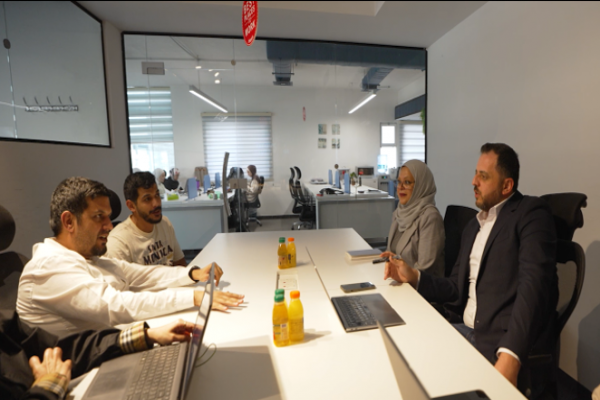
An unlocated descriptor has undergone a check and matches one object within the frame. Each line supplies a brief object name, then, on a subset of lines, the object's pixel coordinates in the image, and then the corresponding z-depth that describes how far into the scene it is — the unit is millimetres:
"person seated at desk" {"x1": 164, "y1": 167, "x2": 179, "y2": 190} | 4059
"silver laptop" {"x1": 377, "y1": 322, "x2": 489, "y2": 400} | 407
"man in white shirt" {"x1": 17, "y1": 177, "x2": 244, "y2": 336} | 1059
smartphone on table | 1488
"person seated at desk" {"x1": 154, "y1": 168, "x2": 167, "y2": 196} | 3967
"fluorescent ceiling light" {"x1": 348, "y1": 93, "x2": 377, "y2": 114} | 4241
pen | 1902
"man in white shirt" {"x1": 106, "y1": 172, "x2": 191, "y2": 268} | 1802
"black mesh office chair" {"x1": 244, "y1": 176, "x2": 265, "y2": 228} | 4284
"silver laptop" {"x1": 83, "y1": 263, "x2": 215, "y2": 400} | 784
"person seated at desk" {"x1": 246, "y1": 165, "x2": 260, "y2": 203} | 4176
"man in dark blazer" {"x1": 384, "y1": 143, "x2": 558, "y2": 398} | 1172
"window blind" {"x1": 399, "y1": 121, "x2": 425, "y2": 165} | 4213
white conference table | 858
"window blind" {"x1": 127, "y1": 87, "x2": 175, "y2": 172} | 3785
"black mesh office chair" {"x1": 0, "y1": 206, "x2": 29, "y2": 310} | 1135
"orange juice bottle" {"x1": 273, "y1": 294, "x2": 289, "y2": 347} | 1033
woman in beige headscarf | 1839
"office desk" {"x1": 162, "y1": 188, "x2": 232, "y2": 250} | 4148
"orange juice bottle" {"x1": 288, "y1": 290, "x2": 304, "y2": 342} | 1073
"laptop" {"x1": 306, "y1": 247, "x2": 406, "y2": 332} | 1170
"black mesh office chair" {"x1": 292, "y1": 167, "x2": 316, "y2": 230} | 4344
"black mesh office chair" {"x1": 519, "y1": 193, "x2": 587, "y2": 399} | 1181
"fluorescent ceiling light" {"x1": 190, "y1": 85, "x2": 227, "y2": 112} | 3969
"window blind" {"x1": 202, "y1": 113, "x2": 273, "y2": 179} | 4062
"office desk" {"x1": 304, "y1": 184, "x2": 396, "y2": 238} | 4438
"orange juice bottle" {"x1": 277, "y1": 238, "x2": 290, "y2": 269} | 1859
